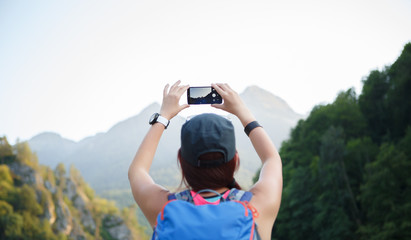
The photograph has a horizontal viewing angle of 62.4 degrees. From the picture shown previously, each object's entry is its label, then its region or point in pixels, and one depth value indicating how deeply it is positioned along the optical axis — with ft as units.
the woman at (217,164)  4.93
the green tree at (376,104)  106.01
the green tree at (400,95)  90.89
